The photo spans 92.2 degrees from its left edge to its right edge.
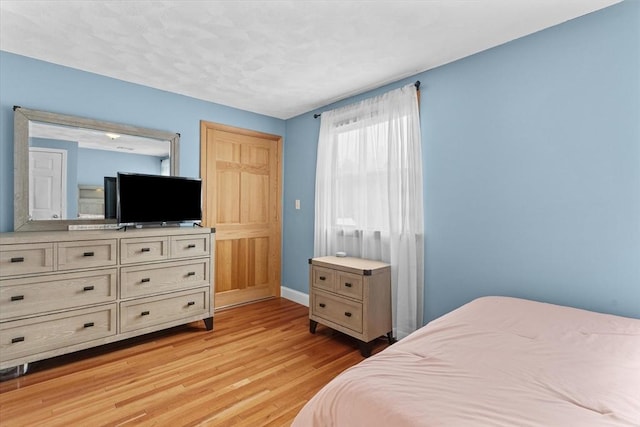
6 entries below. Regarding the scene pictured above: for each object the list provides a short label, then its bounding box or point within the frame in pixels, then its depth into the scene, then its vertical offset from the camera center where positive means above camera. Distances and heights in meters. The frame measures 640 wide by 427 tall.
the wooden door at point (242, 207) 3.59 +0.14
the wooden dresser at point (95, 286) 2.12 -0.54
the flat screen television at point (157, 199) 2.77 +0.19
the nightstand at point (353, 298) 2.56 -0.70
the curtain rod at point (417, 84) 2.66 +1.16
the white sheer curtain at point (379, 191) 2.69 +0.27
